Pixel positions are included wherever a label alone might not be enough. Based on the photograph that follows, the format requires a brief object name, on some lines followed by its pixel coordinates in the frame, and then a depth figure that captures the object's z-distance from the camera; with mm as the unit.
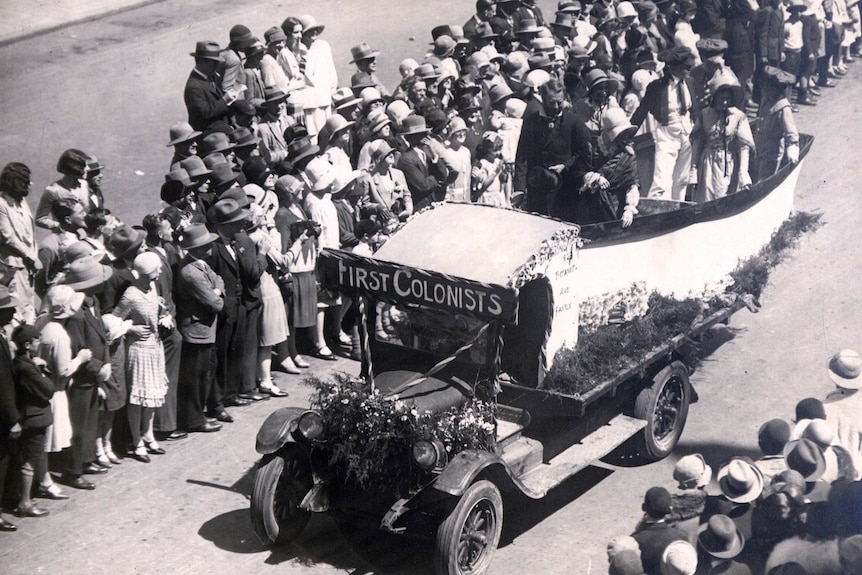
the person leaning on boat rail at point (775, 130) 14094
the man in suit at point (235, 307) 10070
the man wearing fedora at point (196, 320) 9672
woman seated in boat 11742
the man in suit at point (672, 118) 14099
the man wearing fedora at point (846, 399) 8516
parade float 7914
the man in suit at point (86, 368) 8695
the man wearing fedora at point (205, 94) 12102
